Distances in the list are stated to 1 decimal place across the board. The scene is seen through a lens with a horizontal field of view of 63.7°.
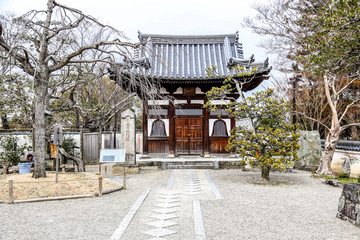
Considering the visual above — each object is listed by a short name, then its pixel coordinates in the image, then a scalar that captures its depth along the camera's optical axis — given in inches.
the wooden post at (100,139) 684.7
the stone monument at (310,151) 543.5
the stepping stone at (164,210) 248.2
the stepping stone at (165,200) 291.3
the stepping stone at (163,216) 228.4
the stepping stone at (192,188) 359.7
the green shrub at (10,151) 541.0
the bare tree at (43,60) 340.5
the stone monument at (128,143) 502.3
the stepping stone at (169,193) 325.1
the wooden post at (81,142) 626.3
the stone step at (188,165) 542.0
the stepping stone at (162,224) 210.5
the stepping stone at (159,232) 191.8
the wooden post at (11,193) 276.2
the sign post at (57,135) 346.0
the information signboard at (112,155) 456.1
